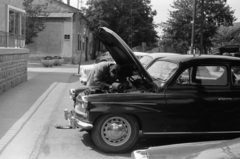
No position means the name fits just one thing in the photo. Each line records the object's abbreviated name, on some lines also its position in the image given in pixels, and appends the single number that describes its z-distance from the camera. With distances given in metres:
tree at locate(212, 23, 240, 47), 39.84
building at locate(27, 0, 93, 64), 33.41
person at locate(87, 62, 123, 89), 6.78
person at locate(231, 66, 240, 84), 6.02
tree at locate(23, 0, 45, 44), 31.25
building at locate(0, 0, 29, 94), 12.09
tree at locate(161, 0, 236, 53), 32.66
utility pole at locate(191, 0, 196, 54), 22.90
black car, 5.52
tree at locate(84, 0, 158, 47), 42.84
